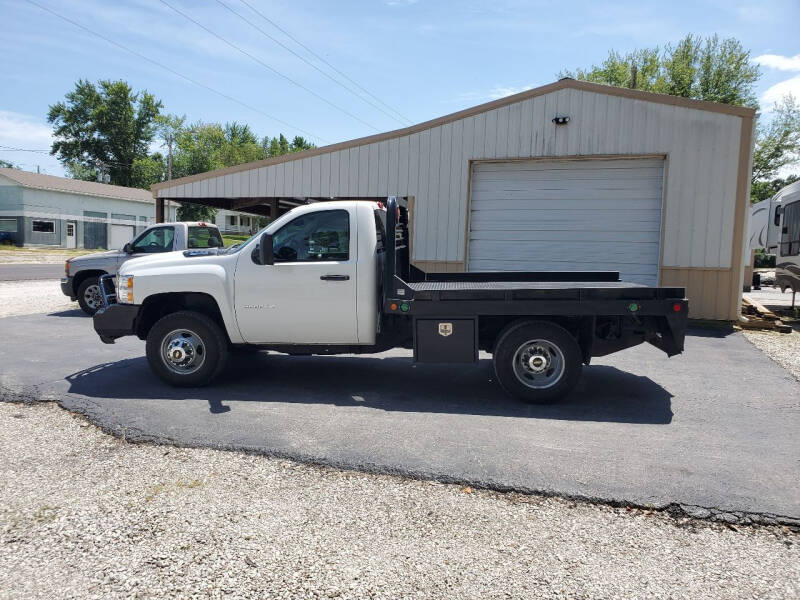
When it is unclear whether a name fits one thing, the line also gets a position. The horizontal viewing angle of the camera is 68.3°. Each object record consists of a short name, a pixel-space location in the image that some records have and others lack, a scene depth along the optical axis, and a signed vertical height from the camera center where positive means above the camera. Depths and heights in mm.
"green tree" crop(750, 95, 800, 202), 44156 +8641
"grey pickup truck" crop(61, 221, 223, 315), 12102 -315
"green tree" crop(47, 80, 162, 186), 69438 +13690
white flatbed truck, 5953 -617
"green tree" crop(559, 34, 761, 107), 42934 +13748
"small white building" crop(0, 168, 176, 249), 42750 +2400
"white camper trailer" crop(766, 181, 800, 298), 14586 +675
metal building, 11797 +1588
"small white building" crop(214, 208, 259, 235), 77812 +3265
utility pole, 57556 +10517
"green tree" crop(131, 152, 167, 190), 67875 +8529
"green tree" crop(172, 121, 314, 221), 67250 +11304
